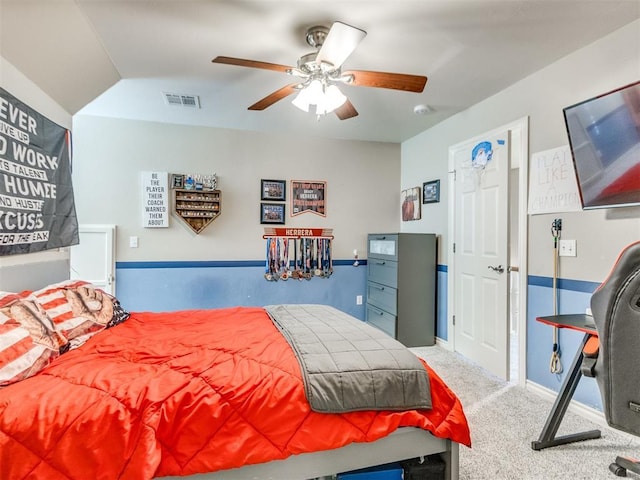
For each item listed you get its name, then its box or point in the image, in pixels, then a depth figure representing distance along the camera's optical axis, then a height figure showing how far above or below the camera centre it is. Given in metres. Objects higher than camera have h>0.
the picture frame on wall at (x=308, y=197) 4.19 +0.51
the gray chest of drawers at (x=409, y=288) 3.60 -0.55
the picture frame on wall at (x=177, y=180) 3.77 +0.63
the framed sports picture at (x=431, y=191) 3.78 +0.53
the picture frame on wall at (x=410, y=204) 4.14 +0.43
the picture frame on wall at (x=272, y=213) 4.10 +0.29
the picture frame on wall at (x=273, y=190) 4.09 +0.57
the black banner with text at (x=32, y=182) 1.70 +0.31
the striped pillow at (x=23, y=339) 1.25 -0.42
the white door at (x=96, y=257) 3.51 -0.21
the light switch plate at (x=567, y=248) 2.32 -0.07
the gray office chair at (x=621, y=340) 1.16 -0.36
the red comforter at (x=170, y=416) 1.09 -0.64
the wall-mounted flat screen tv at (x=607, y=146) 1.87 +0.55
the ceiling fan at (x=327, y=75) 1.73 +0.97
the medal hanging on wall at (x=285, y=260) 4.11 -0.28
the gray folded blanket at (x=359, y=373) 1.35 -0.57
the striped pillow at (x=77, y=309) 1.69 -0.40
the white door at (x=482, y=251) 2.92 -0.12
